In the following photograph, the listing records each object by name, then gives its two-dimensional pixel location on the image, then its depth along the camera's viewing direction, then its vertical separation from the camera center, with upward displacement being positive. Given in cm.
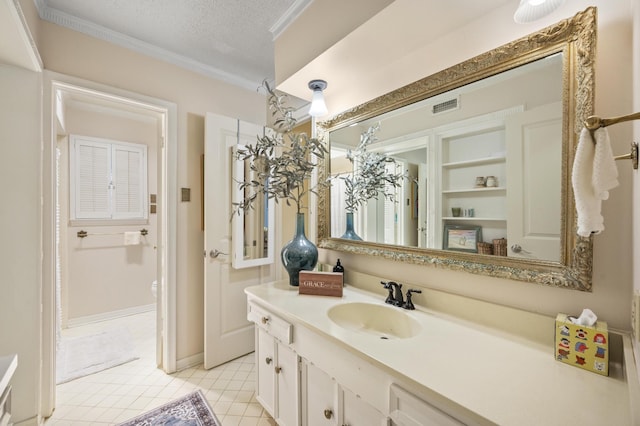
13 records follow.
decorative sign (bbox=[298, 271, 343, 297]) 144 -39
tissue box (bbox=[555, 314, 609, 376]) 76 -39
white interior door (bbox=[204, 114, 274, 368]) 216 -39
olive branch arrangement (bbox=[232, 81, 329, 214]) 157 +28
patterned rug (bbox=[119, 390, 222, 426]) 161 -126
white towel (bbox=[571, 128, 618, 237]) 64 +8
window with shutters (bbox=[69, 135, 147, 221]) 296 +38
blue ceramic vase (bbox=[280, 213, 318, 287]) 162 -27
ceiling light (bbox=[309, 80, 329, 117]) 166 +70
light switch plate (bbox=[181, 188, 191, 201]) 214 +14
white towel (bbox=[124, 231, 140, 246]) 322 -32
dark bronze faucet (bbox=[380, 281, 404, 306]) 131 -41
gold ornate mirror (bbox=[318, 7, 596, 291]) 91 +22
